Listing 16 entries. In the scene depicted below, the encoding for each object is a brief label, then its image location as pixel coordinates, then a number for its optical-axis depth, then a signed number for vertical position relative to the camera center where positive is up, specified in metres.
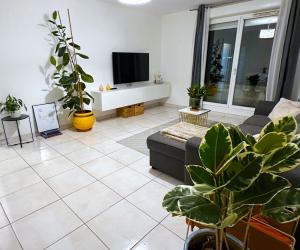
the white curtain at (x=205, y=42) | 4.14 +0.57
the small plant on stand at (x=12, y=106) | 2.75 -0.54
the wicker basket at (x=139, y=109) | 4.63 -0.95
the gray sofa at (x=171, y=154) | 1.82 -0.87
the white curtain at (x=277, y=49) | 3.26 +0.34
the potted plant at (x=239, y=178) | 0.60 -0.34
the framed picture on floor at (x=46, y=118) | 3.25 -0.84
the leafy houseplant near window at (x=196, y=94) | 3.37 -0.43
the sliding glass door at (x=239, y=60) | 3.86 +0.18
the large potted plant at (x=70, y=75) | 3.15 -0.13
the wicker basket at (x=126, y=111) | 4.46 -0.98
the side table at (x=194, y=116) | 3.40 -0.84
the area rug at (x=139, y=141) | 2.89 -1.15
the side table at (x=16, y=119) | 2.78 -0.73
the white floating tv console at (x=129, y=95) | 3.86 -0.58
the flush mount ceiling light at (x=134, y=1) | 3.35 +1.12
